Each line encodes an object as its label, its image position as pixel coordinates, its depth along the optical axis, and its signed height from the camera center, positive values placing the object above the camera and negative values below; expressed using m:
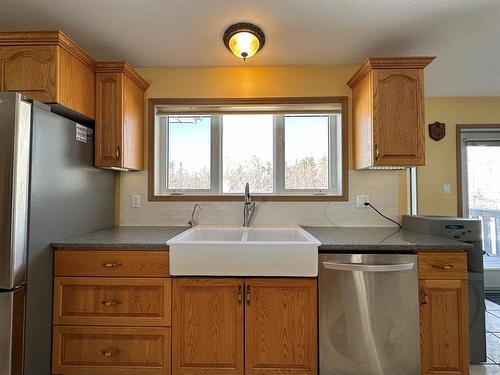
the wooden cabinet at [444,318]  1.57 -0.71
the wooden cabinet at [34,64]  1.64 +0.78
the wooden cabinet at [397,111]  1.92 +0.58
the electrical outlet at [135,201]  2.37 -0.07
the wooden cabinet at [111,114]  1.99 +0.57
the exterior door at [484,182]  3.28 +0.14
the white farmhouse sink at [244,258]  1.56 -0.37
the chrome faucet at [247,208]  2.19 -0.12
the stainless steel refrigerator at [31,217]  1.38 -0.13
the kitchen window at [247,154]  2.47 +0.36
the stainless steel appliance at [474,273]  1.93 -0.56
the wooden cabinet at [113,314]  1.60 -0.70
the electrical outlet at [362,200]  2.33 -0.05
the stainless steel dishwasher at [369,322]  1.56 -0.73
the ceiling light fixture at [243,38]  1.91 +1.10
